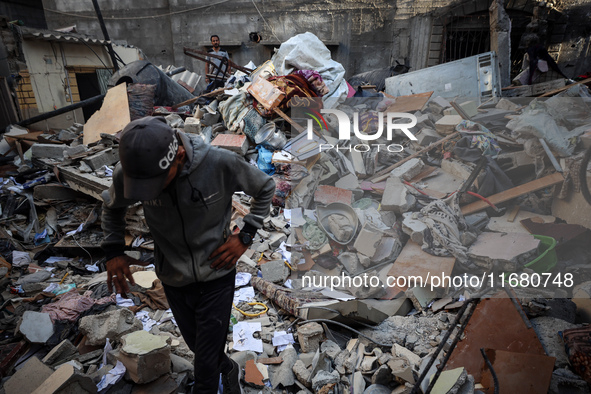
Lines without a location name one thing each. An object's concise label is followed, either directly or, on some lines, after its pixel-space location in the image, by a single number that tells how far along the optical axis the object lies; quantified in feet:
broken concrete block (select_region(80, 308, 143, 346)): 8.69
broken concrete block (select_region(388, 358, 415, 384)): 7.48
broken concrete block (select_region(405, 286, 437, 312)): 10.89
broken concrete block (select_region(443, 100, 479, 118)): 20.79
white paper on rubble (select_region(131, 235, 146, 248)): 14.28
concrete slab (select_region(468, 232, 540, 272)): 11.48
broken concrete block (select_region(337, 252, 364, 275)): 13.23
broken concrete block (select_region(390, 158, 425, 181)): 16.46
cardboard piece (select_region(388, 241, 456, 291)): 11.71
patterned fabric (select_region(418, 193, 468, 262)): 12.28
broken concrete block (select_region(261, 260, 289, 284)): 11.94
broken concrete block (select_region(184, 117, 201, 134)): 20.88
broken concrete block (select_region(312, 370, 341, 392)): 7.91
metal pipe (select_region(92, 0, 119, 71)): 33.42
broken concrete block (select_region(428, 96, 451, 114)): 22.27
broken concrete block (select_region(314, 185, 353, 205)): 16.05
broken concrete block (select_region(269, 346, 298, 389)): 8.26
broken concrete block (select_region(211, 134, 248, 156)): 19.24
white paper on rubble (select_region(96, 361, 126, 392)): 7.59
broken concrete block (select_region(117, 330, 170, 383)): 7.32
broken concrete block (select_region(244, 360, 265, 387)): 8.17
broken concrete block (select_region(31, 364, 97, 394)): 6.82
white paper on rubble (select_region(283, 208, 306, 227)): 15.15
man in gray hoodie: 5.30
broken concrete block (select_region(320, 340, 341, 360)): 8.77
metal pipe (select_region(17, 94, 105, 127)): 25.57
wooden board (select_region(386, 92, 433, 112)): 22.86
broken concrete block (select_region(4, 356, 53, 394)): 7.30
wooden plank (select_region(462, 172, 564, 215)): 13.52
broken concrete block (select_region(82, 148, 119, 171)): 16.37
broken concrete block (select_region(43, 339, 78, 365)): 8.21
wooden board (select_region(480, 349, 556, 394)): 6.86
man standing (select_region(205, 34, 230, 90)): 30.48
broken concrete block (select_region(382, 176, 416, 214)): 14.43
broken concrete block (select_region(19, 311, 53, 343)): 9.09
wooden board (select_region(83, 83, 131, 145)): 20.26
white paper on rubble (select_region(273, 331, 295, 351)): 9.41
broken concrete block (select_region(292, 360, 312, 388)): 8.14
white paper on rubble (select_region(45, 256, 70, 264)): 14.11
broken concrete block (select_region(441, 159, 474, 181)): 15.43
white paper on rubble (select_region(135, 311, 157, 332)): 9.95
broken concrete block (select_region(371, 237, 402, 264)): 13.21
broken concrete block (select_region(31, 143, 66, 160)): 19.39
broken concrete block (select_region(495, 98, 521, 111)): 20.10
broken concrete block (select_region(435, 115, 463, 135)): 18.44
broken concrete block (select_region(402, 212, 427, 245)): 12.87
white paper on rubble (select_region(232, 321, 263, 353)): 9.21
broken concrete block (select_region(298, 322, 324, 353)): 9.07
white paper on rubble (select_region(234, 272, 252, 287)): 11.82
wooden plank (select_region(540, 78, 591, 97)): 20.05
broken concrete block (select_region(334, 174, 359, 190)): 17.01
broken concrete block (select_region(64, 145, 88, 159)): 17.51
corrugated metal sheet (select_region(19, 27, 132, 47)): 29.04
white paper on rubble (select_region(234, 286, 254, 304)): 11.09
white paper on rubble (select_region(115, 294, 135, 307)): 10.72
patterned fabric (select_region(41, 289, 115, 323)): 9.80
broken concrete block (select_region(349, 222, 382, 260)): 13.00
